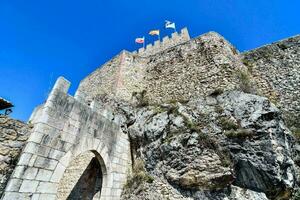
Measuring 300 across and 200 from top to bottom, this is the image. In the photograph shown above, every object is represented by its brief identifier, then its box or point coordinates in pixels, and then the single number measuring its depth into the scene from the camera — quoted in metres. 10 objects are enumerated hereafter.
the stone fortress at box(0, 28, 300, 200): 4.91
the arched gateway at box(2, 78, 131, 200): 4.61
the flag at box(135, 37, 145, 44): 19.50
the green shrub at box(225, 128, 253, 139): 6.21
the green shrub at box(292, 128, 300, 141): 6.93
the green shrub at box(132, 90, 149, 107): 9.73
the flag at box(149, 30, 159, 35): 21.30
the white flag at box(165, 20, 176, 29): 20.68
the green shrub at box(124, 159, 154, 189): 7.19
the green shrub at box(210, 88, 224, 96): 8.07
